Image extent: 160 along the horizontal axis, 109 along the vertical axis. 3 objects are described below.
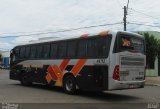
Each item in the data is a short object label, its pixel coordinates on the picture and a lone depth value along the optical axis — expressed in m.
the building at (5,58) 43.45
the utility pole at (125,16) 18.07
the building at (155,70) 22.25
